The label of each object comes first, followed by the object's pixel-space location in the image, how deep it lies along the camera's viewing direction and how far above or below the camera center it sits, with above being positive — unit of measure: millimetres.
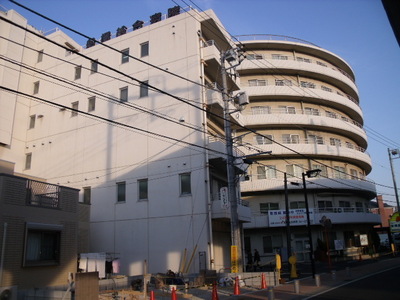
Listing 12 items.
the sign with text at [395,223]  35219 +1627
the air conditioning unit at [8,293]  13383 -1522
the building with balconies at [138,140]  23797 +8285
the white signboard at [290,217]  38062 +2681
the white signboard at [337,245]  32275 -301
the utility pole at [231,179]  19469 +3703
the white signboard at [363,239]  37812 +183
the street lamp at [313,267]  20141 -1398
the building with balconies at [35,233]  15328 +807
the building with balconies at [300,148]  40156 +10922
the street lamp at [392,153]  43894 +10562
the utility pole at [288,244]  24569 -66
